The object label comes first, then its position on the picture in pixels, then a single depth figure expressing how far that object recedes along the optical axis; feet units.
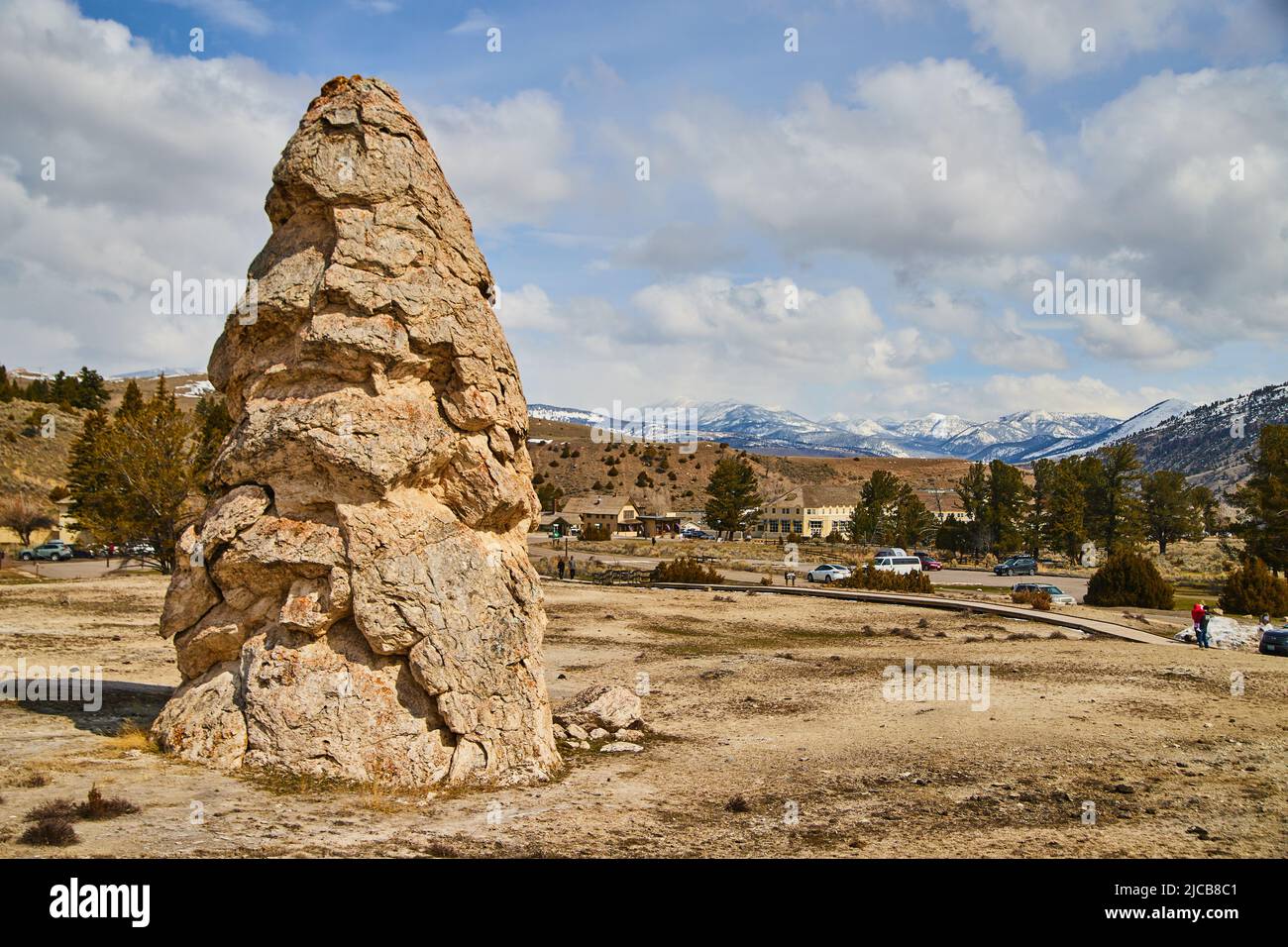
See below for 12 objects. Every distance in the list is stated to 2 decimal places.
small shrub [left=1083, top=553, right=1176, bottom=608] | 137.69
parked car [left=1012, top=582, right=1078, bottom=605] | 140.46
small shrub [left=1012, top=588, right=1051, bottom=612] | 128.06
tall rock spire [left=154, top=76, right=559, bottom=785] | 40.50
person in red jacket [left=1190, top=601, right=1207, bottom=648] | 90.38
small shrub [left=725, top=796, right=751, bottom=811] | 37.50
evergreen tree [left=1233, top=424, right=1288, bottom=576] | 159.53
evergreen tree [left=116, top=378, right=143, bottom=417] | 174.09
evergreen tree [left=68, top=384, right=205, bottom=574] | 134.72
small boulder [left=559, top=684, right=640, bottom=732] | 53.67
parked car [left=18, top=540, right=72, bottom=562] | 197.36
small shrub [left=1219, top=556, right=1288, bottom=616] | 122.21
